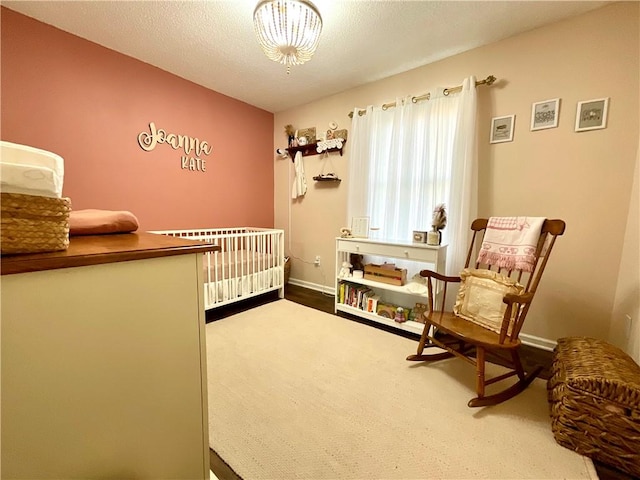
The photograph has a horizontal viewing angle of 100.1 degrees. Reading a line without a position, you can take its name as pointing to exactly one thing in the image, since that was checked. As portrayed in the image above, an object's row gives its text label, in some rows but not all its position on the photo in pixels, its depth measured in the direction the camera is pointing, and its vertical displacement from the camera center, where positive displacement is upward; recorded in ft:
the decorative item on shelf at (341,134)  10.00 +3.04
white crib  8.11 -1.78
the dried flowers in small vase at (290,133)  11.45 +3.46
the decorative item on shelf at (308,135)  10.91 +3.24
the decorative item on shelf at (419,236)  7.63 -0.58
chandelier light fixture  5.06 +3.71
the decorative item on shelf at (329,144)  9.98 +2.66
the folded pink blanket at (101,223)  3.27 -0.15
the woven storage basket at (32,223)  1.72 -0.09
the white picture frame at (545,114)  6.32 +2.49
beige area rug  3.66 -3.36
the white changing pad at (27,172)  1.74 +0.26
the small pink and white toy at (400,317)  7.72 -2.91
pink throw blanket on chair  5.29 -0.52
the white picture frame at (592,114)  5.83 +2.31
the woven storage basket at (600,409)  3.52 -2.63
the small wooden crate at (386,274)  7.96 -1.78
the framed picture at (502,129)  6.90 +2.32
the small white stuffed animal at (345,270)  8.95 -1.85
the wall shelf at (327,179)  10.32 +1.39
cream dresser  1.73 -1.16
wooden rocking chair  4.72 -2.19
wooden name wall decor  8.55 +2.32
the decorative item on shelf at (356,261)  9.19 -1.58
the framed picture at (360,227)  9.04 -0.40
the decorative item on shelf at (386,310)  8.02 -2.86
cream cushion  5.29 -1.64
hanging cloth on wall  11.30 +1.53
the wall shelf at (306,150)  10.62 +2.67
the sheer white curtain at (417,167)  7.23 +1.51
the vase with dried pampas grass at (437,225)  7.28 -0.23
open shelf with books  7.43 -2.10
